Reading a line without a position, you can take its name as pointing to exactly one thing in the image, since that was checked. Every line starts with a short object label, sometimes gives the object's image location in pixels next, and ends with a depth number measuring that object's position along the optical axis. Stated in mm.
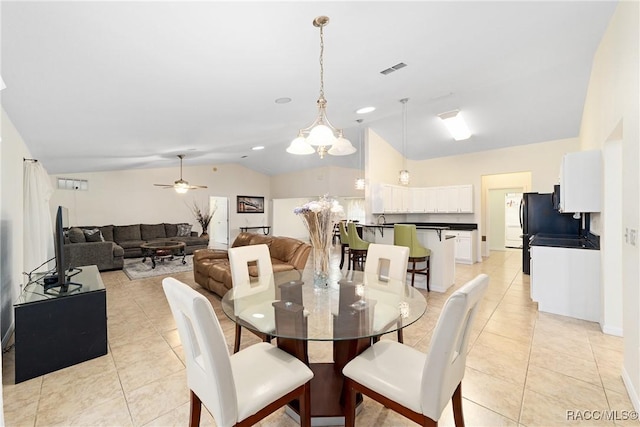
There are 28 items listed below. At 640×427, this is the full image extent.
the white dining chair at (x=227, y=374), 1142
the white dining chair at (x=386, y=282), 1673
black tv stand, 2092
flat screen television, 2369
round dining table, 1532
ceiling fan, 6660
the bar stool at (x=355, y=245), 4922
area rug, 5273
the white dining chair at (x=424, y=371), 1167
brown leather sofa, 3763
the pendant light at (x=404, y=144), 4505
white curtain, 3381
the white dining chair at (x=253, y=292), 1632
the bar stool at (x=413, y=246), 4191
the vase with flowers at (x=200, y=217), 8938
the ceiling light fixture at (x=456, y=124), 4773
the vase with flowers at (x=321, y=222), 2080
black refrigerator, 4598
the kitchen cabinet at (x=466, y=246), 6414
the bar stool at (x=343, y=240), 5493
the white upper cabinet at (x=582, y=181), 2988
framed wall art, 10070
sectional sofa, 5363
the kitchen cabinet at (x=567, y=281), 3086
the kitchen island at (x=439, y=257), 4312
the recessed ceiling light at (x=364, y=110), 4244
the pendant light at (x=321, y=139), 2104
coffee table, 5852
